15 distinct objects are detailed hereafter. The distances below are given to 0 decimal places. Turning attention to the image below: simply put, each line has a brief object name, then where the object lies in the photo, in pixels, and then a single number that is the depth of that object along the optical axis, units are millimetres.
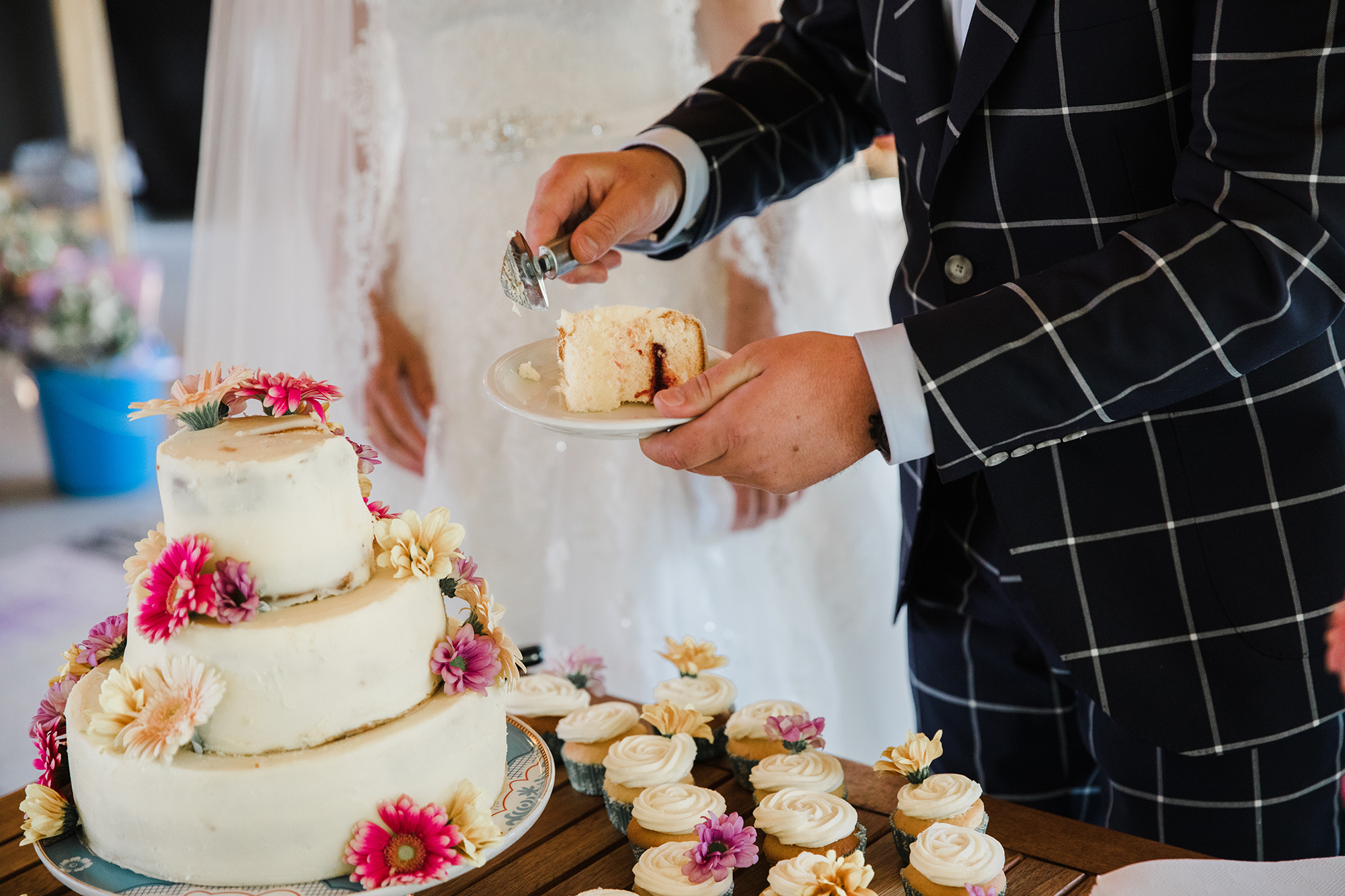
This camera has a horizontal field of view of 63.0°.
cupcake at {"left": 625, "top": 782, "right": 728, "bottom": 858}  1035
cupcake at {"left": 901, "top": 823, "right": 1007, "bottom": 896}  932
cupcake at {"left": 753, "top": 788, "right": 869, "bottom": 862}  1011
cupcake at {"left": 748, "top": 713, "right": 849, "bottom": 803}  1108
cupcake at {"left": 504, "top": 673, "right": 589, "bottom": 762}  1337
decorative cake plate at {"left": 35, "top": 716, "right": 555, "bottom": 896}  851
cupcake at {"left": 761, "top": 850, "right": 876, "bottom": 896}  896
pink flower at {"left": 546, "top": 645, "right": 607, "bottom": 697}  1426
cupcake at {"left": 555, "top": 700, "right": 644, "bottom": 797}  1213
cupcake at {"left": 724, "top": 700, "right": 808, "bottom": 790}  1201
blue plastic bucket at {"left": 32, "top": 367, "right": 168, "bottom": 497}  4148
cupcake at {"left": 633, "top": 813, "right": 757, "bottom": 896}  947
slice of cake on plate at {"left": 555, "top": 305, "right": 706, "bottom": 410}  1135
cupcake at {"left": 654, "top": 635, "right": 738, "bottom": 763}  1295
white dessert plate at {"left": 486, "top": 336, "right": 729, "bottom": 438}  968
